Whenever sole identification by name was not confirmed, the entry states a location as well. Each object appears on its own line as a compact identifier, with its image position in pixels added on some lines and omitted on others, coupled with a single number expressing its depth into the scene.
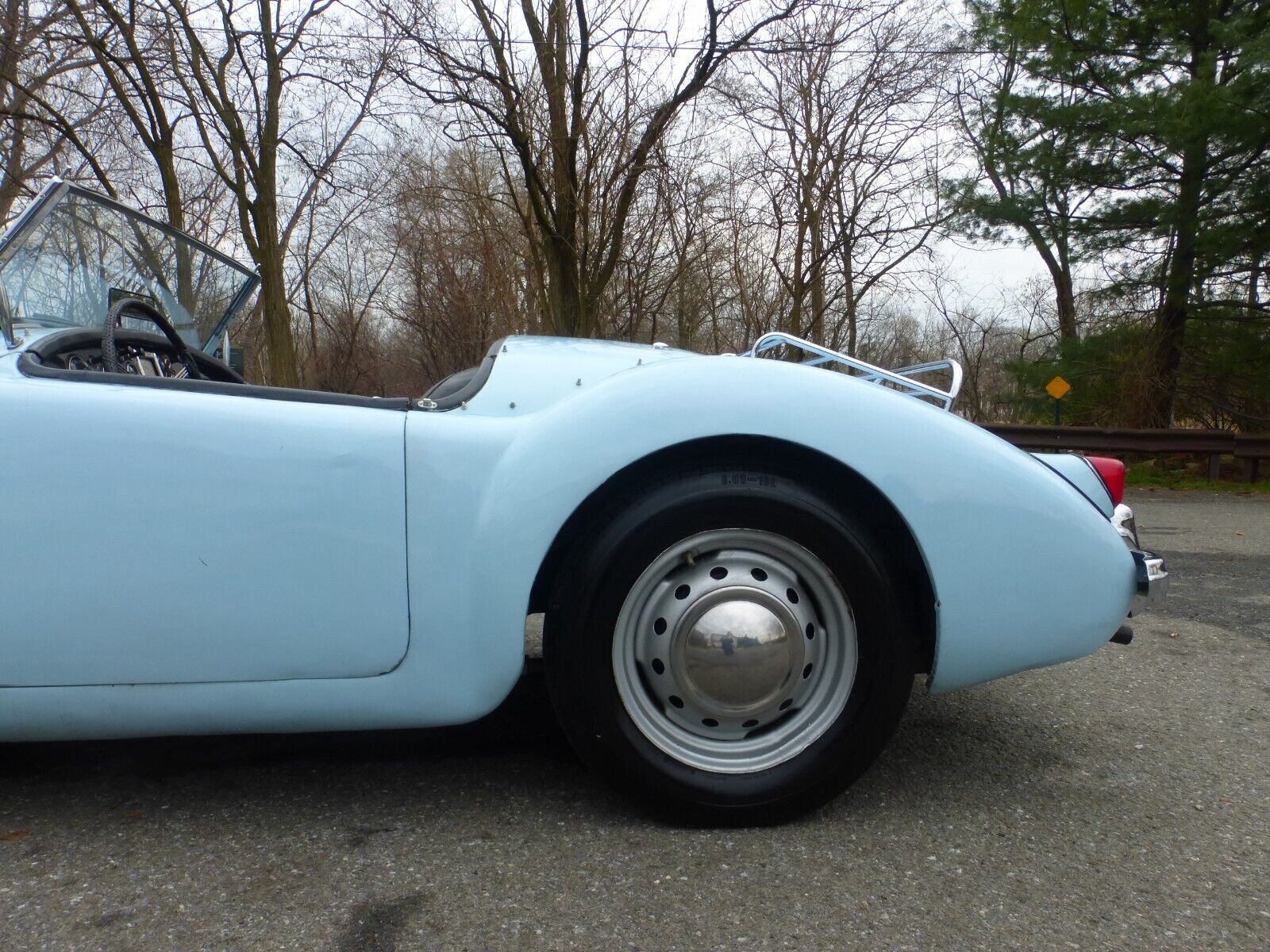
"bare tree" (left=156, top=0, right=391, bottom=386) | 13.95
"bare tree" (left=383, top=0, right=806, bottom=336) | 10.91
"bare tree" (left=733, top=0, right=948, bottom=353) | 15.64
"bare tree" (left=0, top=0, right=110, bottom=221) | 13.44
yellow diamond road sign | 13.03
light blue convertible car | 1.75
